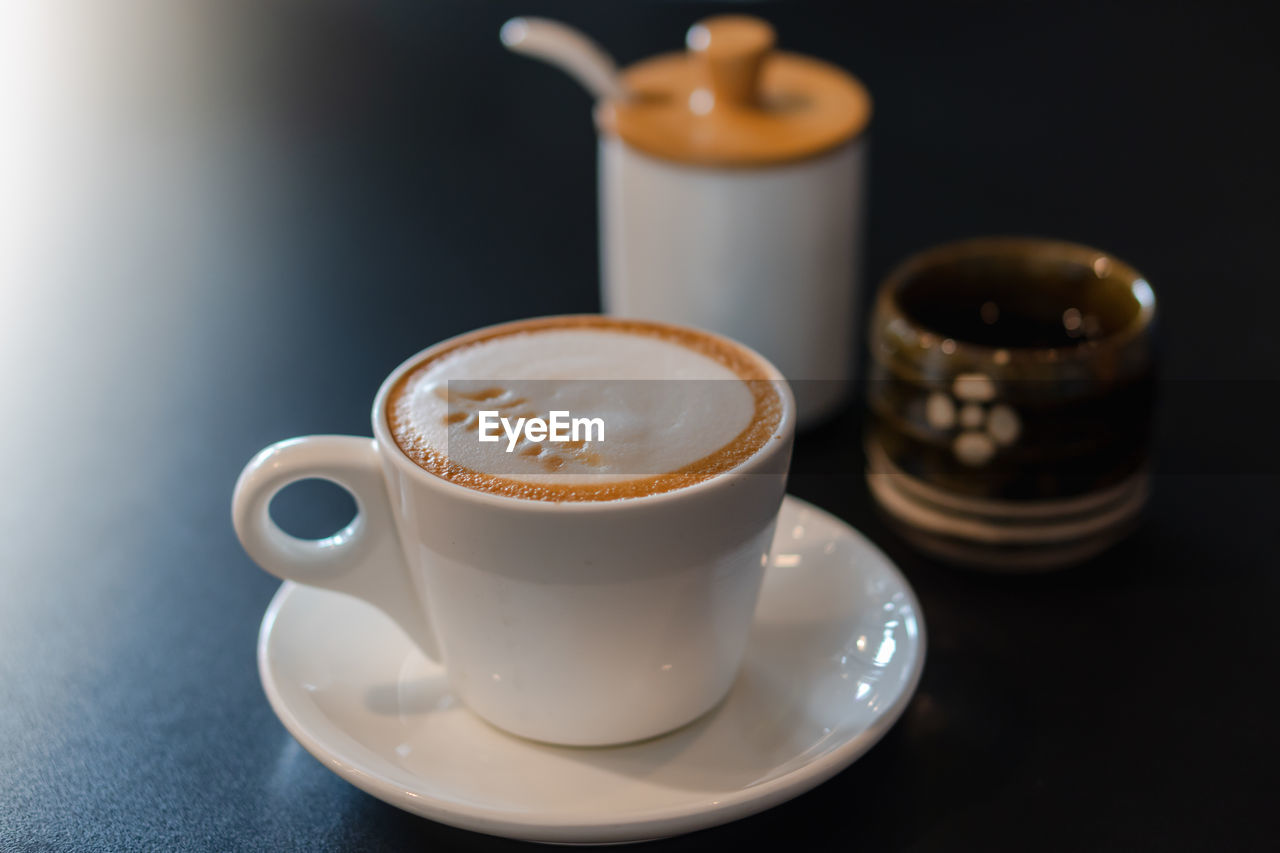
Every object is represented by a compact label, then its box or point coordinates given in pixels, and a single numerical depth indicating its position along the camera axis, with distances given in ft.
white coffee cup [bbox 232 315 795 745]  1.67
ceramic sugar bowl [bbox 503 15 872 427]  2.65
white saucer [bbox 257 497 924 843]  1.62
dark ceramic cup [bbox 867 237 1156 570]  2.21
